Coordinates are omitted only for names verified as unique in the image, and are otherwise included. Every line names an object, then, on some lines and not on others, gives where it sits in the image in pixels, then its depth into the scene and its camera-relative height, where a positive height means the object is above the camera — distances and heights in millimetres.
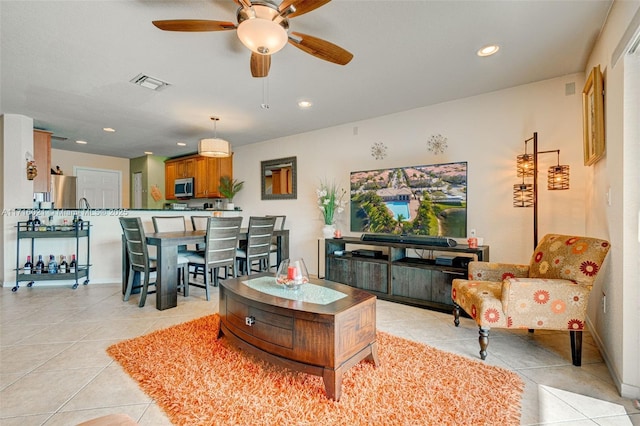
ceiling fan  1695 +1102
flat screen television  3523 +156
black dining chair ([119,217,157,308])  3244 -479
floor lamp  2939 +330
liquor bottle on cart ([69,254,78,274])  4242 -753
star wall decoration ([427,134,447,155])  3762 +859
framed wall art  2215 +755
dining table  3189 -550
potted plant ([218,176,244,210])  6008 +493
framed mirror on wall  5305 +606
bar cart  4027 -338
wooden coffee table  1671 -688
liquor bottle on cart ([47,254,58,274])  4164 -765
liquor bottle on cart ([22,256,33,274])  4094 -758
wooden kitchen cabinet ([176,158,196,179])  6609 +980
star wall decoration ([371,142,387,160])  4266 +876
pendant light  4051 +868
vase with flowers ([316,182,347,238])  4430 +123
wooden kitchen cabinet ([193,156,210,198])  6395 +717
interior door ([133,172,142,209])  7402 +539
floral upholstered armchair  2045 -605
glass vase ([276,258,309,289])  2174 -450
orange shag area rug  1538 -1029
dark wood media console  3168 -677
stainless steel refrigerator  5738 +404
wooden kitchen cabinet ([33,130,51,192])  4602 +809
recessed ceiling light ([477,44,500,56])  2465 +1348
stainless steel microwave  6559 +537
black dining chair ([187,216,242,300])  3469 -395
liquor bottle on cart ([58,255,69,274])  4223 -782
